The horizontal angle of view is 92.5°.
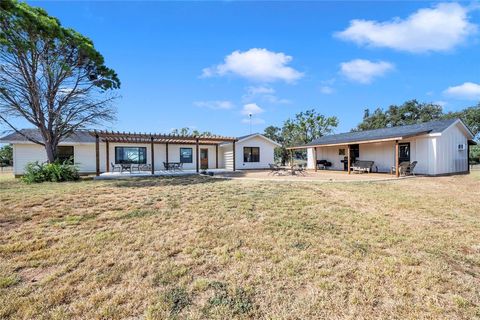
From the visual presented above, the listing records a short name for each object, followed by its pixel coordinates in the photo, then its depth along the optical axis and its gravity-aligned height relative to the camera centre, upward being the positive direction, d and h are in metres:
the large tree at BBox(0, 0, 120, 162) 10.17 +4.73
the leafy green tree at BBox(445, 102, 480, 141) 33.59 +6.25
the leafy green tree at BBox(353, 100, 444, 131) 38.34 +7.99
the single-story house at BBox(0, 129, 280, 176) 15.73 +1.09
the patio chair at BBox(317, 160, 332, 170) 20.92 -0.25
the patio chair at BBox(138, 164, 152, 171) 16.35 -0.20
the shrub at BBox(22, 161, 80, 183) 11.09 -0.35
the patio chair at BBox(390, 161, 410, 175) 13.56 -0.45
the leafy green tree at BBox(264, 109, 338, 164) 34.12 +5.40
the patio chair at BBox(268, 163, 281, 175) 15.32 -0.40
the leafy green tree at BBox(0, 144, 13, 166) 32.53 +1.66
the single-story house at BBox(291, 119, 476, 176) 13.76 +0.85
